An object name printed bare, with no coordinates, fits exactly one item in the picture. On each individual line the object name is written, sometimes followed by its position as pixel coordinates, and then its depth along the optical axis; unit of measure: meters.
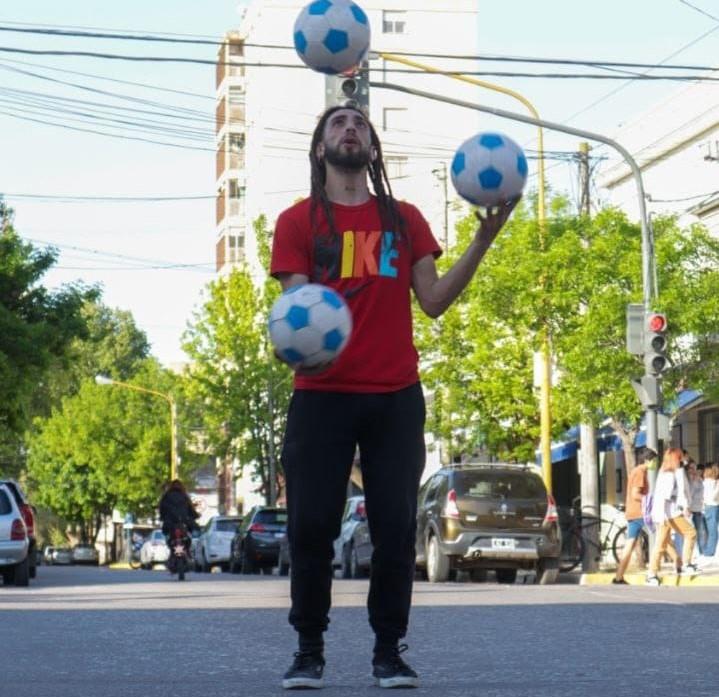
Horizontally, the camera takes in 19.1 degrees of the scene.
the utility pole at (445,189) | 54.36
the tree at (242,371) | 61.81
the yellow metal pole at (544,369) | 35.12
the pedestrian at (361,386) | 7.40
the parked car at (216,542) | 51.53
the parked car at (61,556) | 105.44
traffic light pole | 27.83
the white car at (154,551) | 64.56
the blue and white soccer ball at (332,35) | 9.14
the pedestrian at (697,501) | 31.27
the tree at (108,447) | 93.62
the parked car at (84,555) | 103.62
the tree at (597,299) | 32.69
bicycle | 33.25
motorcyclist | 32.69
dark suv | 27.41
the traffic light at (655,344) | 27.16
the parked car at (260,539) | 43.72
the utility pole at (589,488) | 33.69
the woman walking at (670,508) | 25.14
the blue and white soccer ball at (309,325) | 7.02
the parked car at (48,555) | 106.09
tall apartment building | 91.06
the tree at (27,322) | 41.72
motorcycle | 31.38
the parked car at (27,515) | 31.46
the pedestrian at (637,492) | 26.65
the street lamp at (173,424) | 83.81
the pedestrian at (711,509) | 31.36
